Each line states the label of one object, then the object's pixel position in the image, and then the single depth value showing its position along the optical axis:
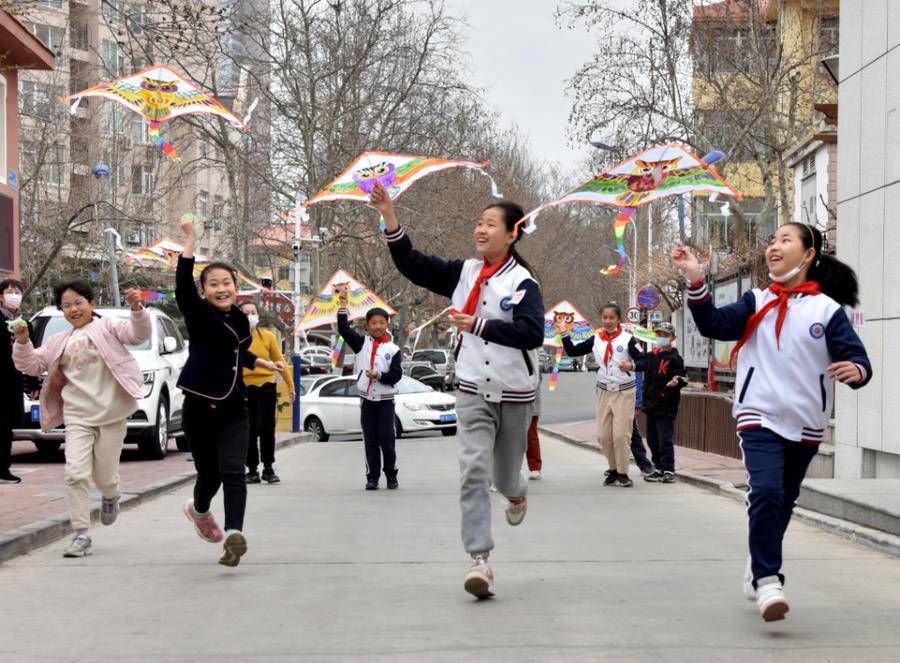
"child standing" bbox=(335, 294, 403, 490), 13.88
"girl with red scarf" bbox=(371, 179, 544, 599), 6.88
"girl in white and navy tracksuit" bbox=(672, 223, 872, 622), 6.22
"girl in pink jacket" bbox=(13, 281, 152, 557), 8.68
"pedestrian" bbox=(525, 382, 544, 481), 15.16
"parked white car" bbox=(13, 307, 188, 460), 17.11
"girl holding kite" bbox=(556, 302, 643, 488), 14.38
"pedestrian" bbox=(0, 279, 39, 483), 13.41
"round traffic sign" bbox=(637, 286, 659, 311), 30.30
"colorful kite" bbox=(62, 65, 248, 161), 12.64
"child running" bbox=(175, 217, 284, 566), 7.96
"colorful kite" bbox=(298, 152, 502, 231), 12.87
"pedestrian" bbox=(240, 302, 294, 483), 13.79
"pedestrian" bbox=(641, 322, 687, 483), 15.27
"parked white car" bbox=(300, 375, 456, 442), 27.34
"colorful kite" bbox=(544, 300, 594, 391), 17.45
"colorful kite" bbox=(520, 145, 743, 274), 10.76
